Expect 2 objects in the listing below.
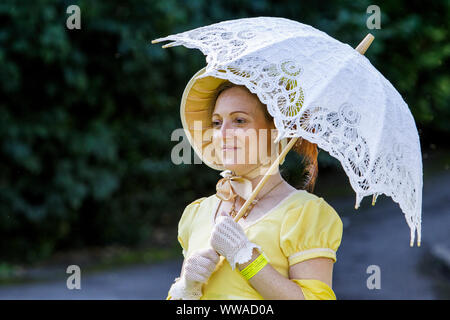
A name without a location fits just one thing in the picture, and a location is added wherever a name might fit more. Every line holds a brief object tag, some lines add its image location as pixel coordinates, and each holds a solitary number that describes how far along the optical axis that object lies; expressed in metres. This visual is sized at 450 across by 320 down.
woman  4.08
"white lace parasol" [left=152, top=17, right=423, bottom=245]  4.07
